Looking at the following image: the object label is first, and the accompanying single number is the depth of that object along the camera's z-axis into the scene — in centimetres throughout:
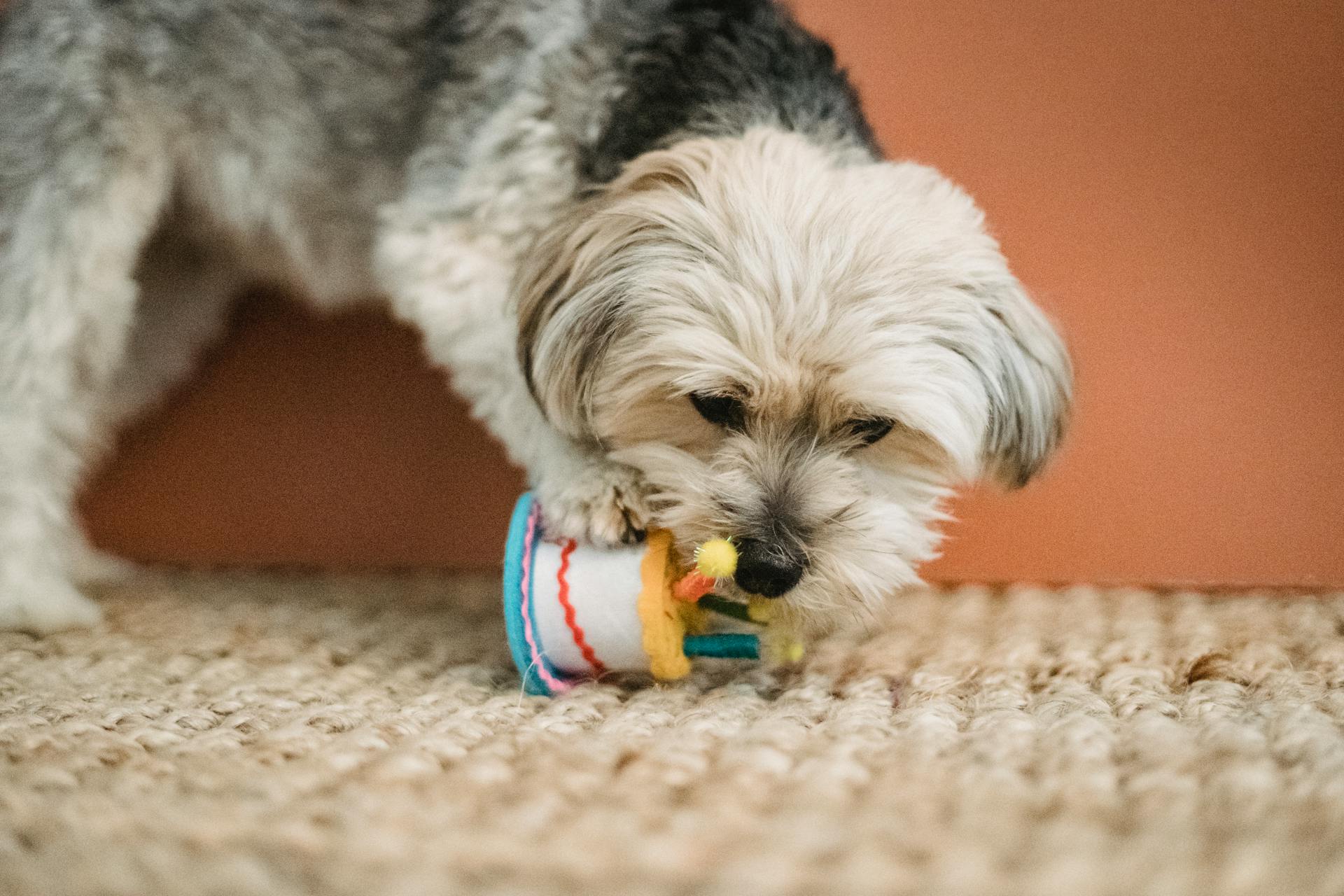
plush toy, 76
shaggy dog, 77
